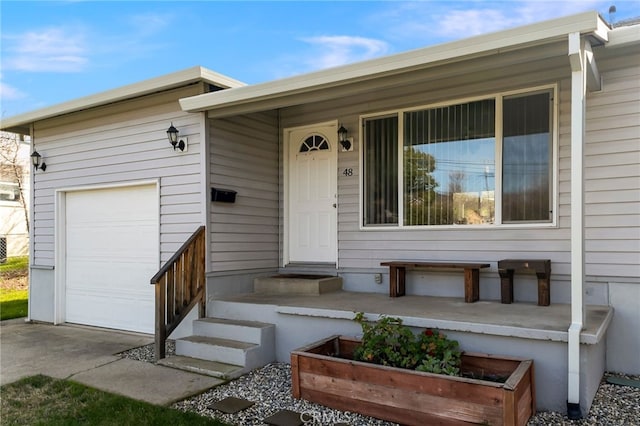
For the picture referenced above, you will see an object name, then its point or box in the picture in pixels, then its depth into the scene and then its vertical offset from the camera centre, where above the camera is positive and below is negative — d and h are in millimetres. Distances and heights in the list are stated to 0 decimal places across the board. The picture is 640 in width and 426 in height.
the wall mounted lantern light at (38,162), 6603 +760
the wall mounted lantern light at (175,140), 5098 +843
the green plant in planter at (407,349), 2955 -967
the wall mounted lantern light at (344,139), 5318 +886
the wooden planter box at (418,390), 2551 -1129
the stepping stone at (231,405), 3102 -1377
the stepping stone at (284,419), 2867 -1362
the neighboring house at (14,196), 13430 +527
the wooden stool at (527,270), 3900 -545
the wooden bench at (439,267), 4215 -622
